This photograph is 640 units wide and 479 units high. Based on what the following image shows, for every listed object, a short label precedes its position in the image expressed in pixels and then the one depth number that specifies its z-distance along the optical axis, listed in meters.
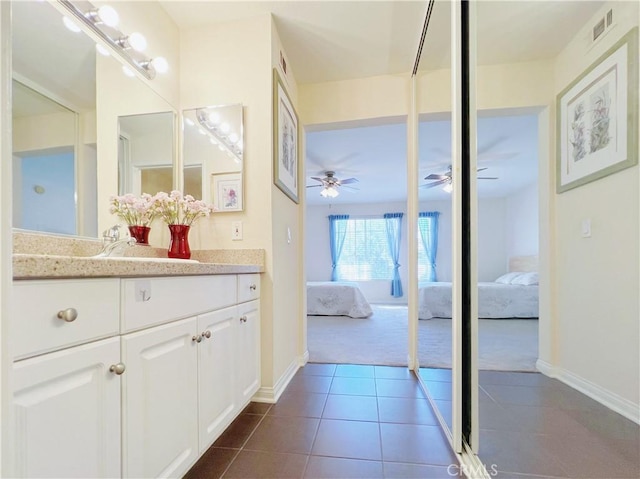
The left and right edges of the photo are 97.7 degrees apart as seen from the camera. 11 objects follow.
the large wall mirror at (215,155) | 1.87
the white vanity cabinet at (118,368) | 0.58
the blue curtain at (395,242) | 6.65
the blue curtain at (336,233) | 7.04
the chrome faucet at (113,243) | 1.25
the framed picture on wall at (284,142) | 1.90
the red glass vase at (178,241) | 1.68
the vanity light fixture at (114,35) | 1.33
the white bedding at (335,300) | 4.68
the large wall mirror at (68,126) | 1.09
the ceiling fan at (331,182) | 4.59
